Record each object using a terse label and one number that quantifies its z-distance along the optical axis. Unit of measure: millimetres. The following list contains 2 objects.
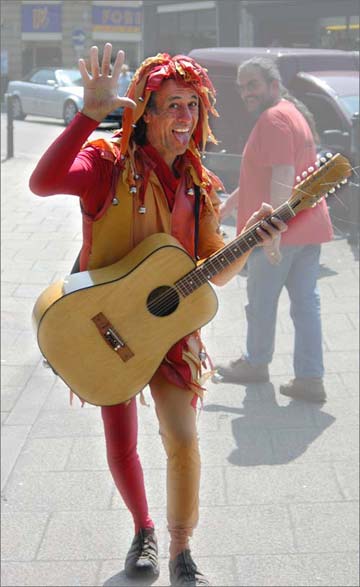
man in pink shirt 5661
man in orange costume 4728
